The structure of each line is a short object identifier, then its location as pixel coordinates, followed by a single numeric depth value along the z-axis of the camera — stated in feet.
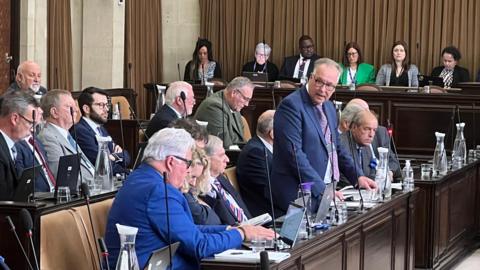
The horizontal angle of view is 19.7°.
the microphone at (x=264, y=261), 15.80
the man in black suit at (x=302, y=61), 60.44
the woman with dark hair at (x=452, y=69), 56.20
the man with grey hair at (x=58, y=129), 27.03
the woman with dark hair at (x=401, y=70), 55.83
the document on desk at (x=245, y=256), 18.08
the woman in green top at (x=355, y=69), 57.76
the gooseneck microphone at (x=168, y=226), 16.50
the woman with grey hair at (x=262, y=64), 61.15
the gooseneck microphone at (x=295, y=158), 23.97
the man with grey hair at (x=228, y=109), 38.09
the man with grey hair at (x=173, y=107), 34.90
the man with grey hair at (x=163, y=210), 17.84
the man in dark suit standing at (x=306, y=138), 24.59
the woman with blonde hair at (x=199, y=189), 20.06
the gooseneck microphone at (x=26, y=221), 14.53
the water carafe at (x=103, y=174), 23.91
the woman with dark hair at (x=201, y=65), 60.78
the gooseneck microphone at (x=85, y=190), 17.76
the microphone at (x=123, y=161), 31.53
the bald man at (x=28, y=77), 40.70
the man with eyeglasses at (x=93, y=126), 31.10
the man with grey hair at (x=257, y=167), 27.61
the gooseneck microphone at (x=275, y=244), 19.54
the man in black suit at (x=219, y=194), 22.72
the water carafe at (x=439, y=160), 34.27
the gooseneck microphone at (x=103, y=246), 14.96
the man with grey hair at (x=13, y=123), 23.76
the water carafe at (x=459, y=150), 36.94
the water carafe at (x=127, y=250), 15.25
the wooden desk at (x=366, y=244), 20.21
